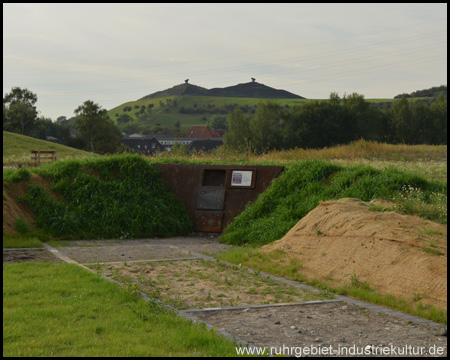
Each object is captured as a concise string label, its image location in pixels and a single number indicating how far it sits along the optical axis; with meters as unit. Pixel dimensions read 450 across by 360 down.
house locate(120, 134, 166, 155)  90.56
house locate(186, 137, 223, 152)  90.44
